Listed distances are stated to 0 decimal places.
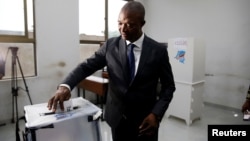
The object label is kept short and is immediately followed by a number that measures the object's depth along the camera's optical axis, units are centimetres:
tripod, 290
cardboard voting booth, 287
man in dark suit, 93
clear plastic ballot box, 96
